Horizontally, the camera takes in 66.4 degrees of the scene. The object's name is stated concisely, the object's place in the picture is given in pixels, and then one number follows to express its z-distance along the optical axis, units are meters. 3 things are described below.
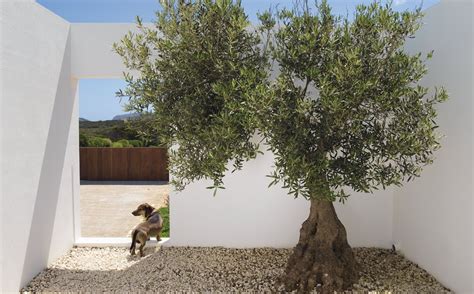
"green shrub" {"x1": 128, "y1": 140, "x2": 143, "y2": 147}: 18.44
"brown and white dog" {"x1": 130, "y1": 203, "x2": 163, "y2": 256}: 6.48
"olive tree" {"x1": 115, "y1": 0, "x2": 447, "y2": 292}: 3.90
